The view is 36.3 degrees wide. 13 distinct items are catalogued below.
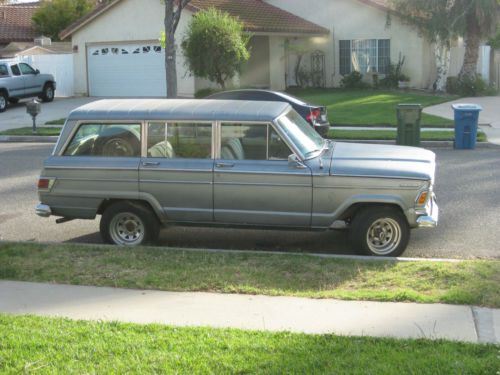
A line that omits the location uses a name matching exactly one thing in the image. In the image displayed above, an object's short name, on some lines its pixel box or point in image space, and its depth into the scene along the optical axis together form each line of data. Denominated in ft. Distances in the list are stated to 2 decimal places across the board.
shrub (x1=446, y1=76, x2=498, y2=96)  98.02
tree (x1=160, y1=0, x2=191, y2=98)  73.67
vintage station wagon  27.02
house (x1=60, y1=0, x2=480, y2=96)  101.71
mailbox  70.03
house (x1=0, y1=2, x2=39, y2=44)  137.95
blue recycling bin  55.47
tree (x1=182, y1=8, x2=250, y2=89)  82.74
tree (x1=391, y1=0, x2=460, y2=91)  92.58
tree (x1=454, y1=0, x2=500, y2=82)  91.20
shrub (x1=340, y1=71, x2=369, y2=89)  104.63
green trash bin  52.11
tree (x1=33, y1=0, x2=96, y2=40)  135.85
